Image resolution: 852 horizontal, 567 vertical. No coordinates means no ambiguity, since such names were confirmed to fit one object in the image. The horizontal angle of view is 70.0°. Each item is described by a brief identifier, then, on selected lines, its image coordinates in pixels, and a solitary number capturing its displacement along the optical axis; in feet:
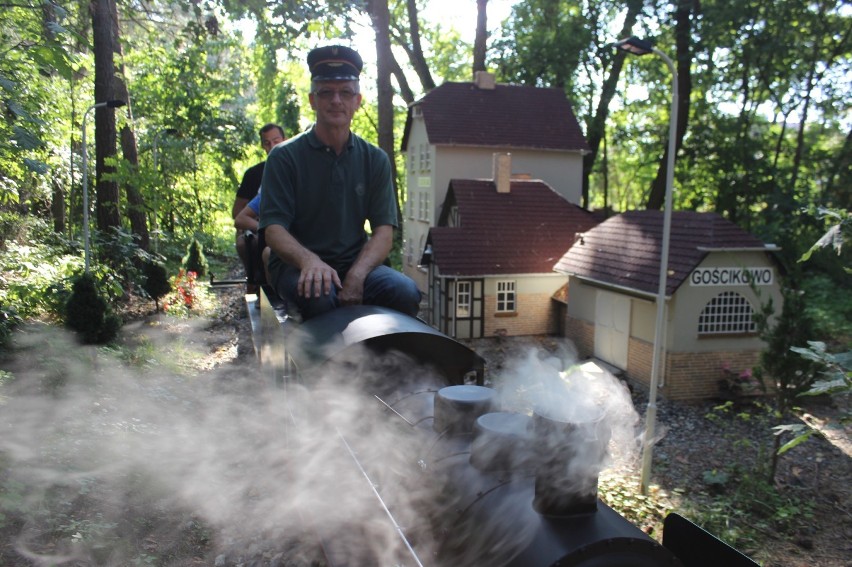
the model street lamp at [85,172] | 35.54
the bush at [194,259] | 66.23
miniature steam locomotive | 6.02
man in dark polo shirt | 10.87
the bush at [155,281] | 46.68
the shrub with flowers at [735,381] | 49.70
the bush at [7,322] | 24.11
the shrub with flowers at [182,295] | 46.78
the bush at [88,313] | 32.86
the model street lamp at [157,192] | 50.49
